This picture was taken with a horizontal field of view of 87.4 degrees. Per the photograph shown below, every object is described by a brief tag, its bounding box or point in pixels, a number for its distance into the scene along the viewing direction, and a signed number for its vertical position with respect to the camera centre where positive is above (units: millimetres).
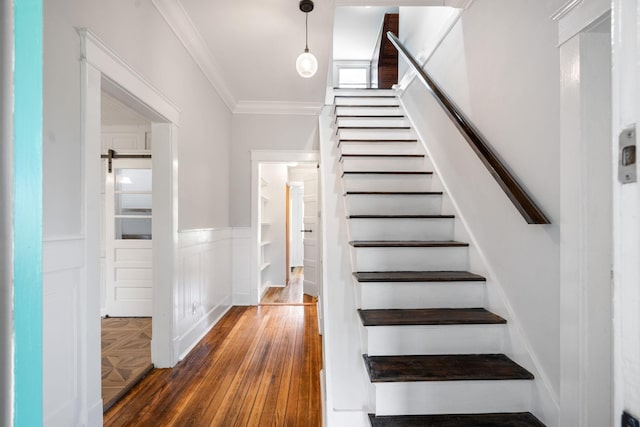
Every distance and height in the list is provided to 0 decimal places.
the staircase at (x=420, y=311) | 1489 -551
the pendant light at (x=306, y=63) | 2891 +1303
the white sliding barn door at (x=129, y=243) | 3969 -354
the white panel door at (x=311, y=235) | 5299 -368
